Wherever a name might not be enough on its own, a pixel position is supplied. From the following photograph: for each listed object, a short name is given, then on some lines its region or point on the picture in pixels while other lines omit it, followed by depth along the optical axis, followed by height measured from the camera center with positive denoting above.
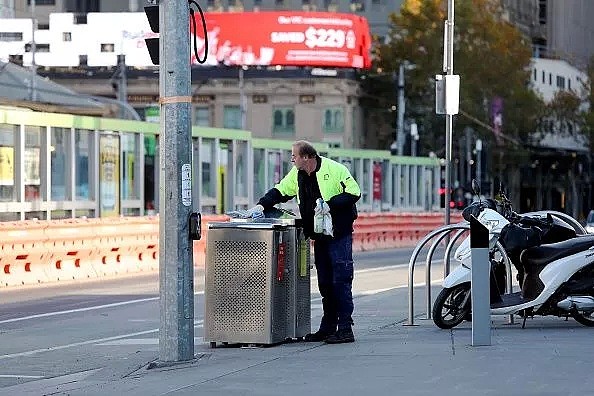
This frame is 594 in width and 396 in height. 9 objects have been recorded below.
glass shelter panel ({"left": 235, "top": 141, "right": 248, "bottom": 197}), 41.25 +0.18
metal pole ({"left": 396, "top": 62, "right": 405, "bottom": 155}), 84.12 +3.22
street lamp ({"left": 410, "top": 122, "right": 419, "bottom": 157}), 76.94 +1.79
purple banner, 84.19 +3.02
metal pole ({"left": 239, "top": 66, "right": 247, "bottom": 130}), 83.50 +3.88
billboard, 89.56 +7.37
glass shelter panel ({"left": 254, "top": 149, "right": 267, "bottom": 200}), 42.88 +0.07
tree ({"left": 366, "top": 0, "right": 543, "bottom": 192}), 83.81 +5.23
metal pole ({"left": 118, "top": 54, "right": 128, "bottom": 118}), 73.71 +4.72
